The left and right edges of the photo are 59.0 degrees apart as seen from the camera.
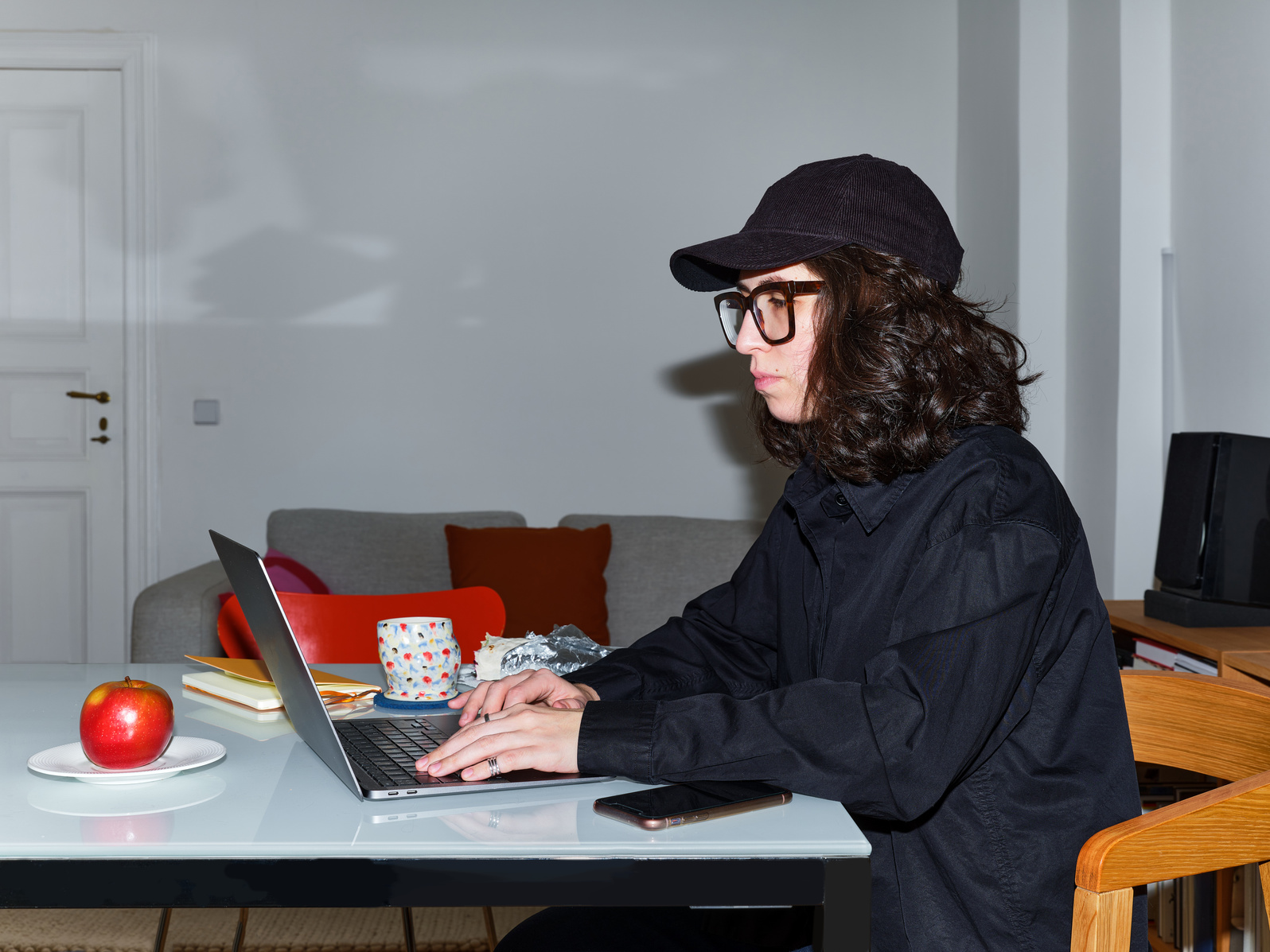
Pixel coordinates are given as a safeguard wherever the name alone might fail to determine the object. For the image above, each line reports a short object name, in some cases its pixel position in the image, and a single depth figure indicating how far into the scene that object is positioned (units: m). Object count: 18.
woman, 0.92
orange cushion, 3.17
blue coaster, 1.25
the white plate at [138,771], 0.93
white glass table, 0.77
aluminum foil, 1.36
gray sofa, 3.32
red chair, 1.86
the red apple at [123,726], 0.93
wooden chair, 0.82
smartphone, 0.83
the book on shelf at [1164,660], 2.04
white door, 3.68
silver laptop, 0.89
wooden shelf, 1.93
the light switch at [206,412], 3.69
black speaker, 2.17
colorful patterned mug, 1.27
